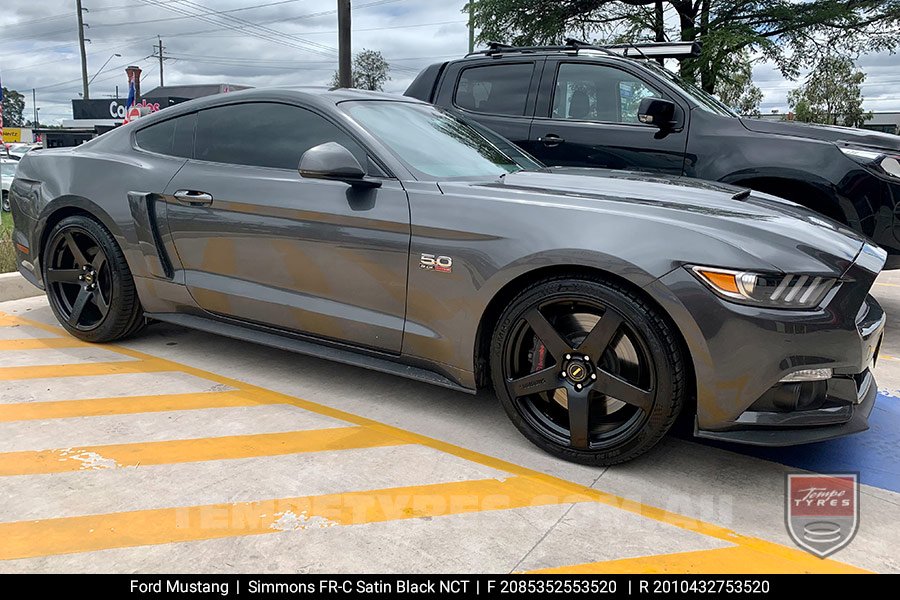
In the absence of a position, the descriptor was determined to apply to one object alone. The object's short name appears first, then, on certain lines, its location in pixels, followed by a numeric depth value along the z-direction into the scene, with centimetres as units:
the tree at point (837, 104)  4806
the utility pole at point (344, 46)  1302
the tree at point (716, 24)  1480
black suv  462
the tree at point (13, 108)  9444
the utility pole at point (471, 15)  1768
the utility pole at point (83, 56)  4203
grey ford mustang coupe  247
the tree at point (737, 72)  1504
